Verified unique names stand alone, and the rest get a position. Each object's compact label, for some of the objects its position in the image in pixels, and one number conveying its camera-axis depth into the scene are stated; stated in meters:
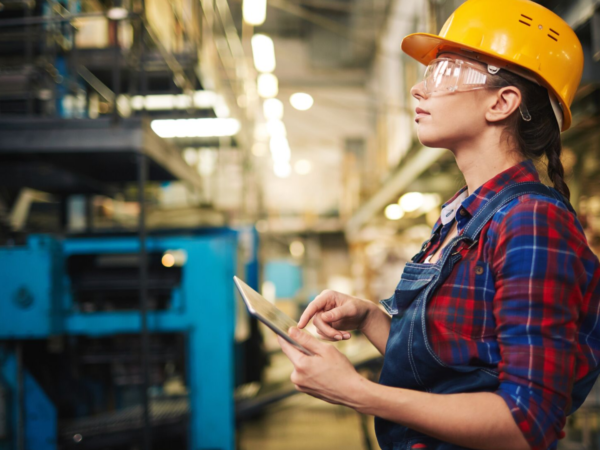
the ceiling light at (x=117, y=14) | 3.17
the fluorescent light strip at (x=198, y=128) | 5.83
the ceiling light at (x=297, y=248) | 26.41
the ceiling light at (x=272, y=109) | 12.13
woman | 1.04
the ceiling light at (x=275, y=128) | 13.36
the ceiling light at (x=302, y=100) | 11.87
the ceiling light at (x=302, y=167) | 25.07
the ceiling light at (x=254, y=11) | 7.48
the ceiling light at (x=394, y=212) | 13.83
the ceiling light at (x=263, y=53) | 8.65
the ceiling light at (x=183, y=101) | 5.27
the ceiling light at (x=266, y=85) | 10.59
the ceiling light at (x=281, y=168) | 17.83
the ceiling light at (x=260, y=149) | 14.29
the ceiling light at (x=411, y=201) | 11.87
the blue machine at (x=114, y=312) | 3.48
